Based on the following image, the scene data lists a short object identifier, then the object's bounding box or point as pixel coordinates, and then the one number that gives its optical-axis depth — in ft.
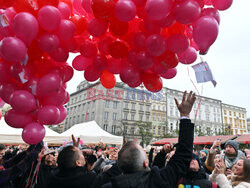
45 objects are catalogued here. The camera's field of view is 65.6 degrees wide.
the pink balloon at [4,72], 7.22
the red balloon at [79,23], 7.69
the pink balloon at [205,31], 5.93
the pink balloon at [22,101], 6.53
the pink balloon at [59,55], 7.36
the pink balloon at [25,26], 6.09
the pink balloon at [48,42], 6.70
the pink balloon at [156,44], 6.62
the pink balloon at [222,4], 6.13
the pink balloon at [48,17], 6.38
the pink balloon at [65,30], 6.92
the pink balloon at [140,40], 7.18
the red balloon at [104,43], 8.09
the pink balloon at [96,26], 7.22
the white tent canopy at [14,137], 25.53
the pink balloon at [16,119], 6.93
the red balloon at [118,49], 7.79
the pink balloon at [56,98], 7.41
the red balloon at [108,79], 9.59
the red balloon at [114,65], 9.00
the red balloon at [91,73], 8.90
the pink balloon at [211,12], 6.38
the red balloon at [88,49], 8.22
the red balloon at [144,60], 7.32
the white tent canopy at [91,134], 33.37
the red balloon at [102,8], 6.46
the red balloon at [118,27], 7.22
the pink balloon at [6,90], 7.20
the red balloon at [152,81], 8.45
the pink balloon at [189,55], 7.95
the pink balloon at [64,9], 7.18
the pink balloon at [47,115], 6.95
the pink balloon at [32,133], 6.76
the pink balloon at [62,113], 8.41
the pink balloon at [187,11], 5.76
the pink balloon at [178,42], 6.83
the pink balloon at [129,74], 7.95
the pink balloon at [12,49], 6.01
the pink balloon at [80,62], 8.91
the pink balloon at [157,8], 5.71
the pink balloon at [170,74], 8.95
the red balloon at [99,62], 8.53
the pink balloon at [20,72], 6.75
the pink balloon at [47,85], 6.77
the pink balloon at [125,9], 6.15
